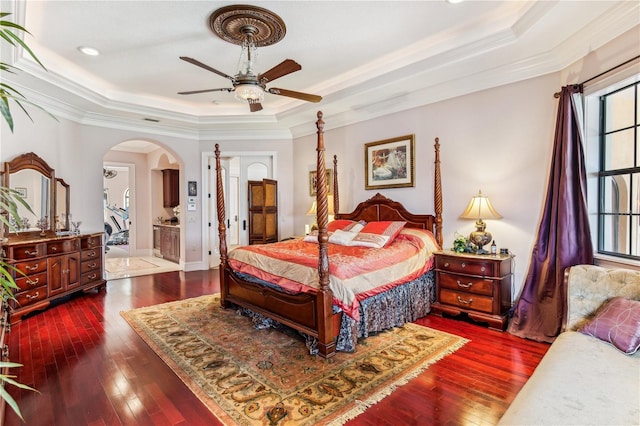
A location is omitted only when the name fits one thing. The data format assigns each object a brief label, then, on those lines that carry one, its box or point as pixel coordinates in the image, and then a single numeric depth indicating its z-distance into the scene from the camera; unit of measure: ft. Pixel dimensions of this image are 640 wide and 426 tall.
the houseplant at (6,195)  3.49
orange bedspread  9.86
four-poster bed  9.57
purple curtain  10.21
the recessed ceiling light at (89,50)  12.21
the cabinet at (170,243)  24.81
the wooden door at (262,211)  21.68
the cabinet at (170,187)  27.84
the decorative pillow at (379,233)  13.14
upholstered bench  4.64
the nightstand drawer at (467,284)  11.59
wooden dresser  12.80
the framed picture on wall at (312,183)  20.63
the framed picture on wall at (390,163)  15.58
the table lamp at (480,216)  12.17
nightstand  11.42
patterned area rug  7.32
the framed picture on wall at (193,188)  21.67
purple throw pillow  6.42
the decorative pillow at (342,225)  15.77
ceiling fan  9.89
